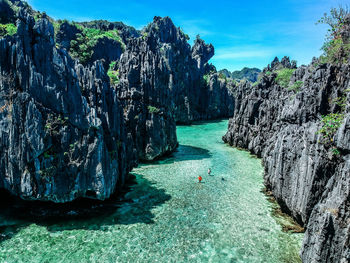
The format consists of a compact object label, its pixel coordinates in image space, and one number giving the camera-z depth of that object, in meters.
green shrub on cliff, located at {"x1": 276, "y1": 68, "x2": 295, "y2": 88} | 46.13
